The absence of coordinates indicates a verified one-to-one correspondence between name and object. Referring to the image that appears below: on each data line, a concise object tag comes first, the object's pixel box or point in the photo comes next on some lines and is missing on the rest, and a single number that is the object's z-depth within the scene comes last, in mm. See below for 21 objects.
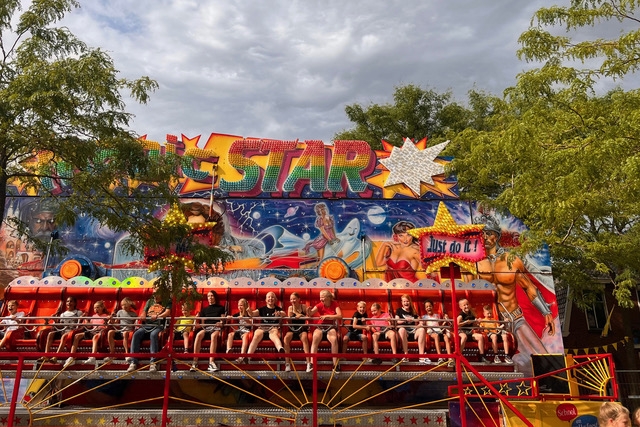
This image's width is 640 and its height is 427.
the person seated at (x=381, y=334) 8938
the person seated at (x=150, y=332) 8938
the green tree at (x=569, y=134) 7750
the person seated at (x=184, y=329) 9008
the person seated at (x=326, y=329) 8734
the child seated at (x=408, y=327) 9031
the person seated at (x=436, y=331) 8836
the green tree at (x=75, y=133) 7070
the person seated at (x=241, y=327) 8839
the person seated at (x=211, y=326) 8695
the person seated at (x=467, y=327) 9203
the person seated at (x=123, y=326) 8891
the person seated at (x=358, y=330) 8992
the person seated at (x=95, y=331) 8734
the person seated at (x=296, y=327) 8797
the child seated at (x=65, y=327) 8779
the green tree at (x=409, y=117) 27234
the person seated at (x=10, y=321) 8828
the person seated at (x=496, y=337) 9227
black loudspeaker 11422
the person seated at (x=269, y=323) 8828
